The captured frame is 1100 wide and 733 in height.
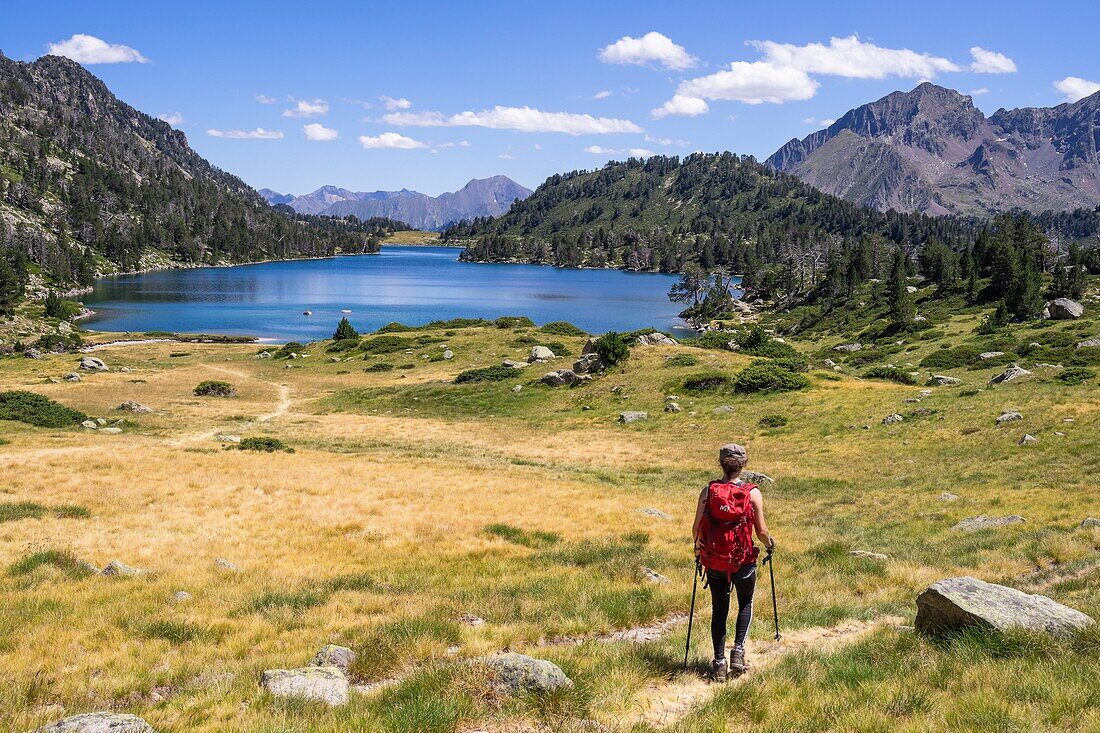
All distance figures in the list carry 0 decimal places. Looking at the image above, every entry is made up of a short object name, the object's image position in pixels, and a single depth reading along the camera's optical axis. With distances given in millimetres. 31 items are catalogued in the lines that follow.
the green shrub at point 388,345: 81000
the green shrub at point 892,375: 51312
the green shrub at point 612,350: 55094
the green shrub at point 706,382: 46719
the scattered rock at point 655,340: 61156
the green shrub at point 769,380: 44750
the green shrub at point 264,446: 32875
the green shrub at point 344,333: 88500
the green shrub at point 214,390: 58156
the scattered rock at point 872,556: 14812
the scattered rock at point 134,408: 47125
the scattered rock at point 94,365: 69125
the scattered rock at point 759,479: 26422
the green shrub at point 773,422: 37406
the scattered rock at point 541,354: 63784
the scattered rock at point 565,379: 53656
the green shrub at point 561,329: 87750
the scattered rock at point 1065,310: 69438
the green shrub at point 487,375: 58562
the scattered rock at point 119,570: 13781
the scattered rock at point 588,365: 55062
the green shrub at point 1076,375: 35562
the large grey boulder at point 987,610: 8438
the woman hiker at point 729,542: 8242
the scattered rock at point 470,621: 11203
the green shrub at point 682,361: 52844
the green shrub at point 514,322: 91812
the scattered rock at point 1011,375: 39778
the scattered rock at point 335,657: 9125
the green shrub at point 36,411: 39562
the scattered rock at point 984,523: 16719
